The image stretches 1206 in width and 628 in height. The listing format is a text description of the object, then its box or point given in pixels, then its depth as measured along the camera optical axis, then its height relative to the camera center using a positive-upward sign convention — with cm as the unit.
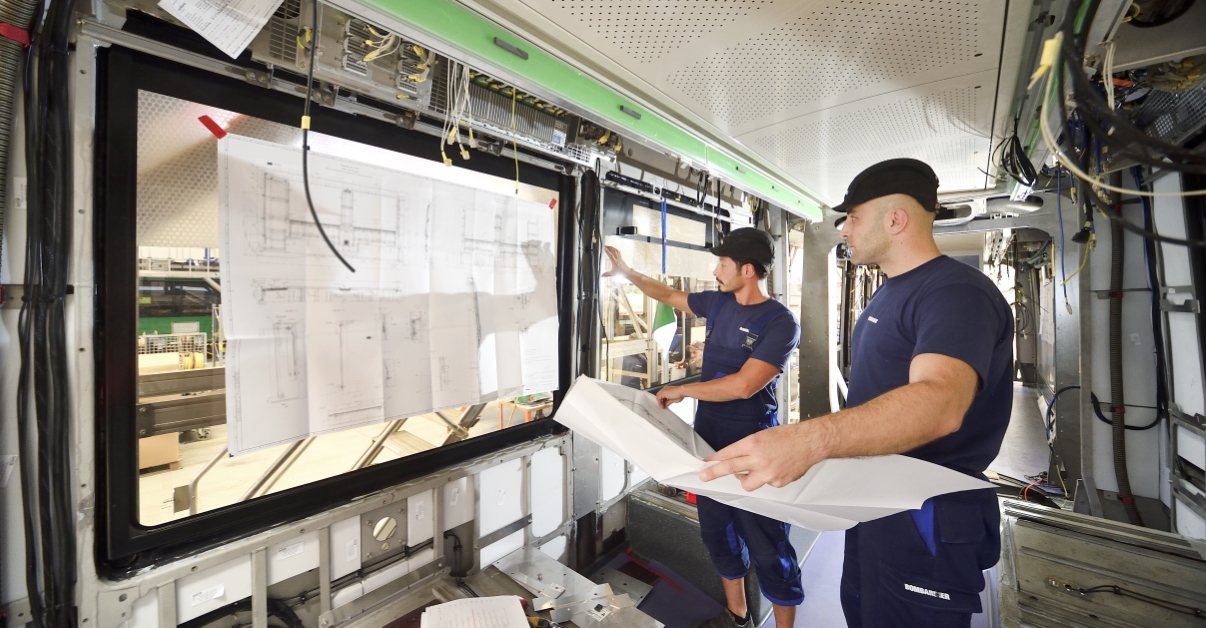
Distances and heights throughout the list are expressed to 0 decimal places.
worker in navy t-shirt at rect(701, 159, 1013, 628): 101 -16
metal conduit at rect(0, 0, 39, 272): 86 +52
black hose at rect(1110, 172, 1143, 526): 221 -36
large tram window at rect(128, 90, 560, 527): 113 +0
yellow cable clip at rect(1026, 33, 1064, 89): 84 +51
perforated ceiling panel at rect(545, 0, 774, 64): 106 +76
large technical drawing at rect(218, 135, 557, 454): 121 +8
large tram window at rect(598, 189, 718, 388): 257 +11
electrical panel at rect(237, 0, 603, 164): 119 +78
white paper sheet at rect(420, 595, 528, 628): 127 -91
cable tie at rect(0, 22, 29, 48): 86 +58
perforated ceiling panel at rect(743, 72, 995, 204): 151 +76
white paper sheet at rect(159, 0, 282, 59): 97 +70
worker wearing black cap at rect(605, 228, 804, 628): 192 -36
